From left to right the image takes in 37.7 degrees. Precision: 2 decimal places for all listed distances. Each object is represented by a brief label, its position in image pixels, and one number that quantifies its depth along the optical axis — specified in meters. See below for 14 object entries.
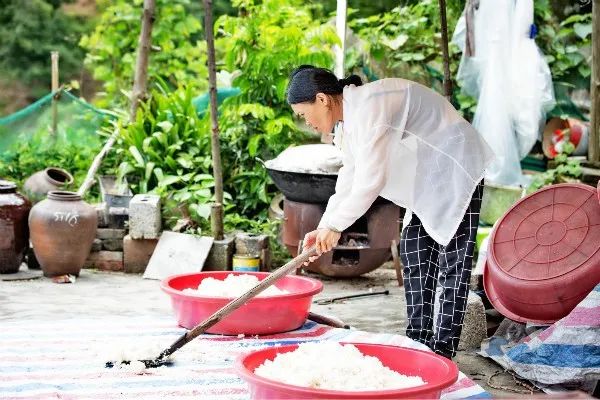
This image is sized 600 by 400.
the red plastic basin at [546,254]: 3.90
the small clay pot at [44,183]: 7.50
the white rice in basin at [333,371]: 2.64
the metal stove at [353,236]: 6.23
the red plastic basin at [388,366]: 2.44
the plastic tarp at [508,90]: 7.66
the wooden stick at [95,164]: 7.31
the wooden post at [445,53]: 5.24
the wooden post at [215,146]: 6.16
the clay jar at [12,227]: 6.32
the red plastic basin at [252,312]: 3.78
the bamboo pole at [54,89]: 8.09
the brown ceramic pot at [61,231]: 6.25
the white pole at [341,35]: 7.07
